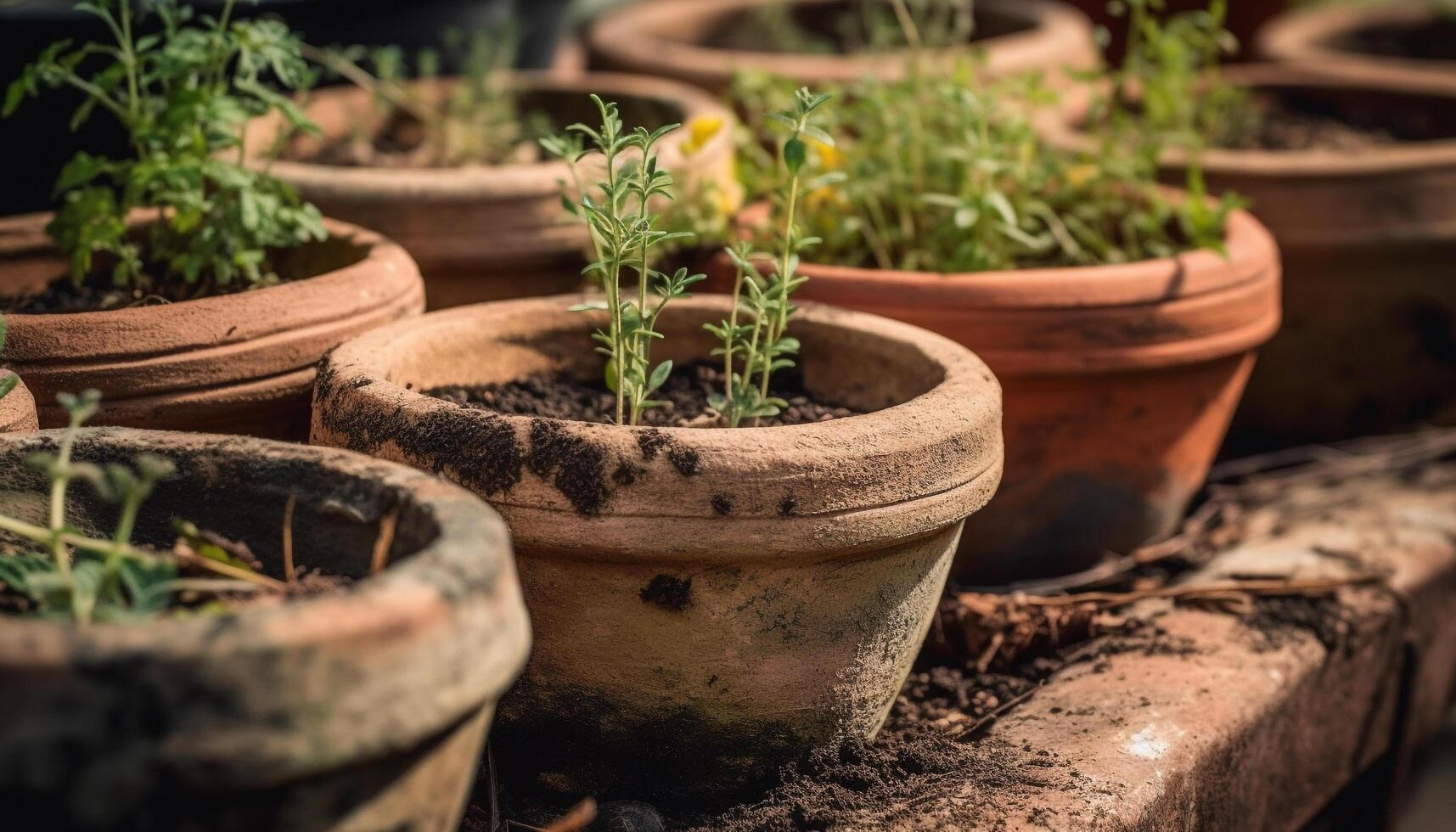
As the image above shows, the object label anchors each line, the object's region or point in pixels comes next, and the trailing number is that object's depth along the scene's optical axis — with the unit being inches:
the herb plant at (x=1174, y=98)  116.2
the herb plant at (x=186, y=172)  80.8
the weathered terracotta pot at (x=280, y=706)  38.8
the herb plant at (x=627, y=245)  65.4
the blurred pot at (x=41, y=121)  101.0
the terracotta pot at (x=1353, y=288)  121.0
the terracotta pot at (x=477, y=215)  98.0
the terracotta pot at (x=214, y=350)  72.3
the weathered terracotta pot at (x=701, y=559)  60.7
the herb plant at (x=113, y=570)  47.5
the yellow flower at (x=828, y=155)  99.9
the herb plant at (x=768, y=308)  68.9
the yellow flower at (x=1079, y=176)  108.0
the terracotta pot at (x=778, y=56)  137.2
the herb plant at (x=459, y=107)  123.2
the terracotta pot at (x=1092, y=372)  91.1
